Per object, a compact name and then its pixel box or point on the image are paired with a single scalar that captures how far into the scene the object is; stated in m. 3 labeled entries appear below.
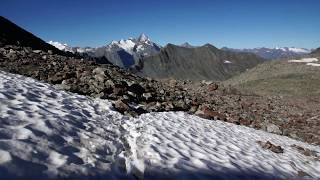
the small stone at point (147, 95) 12.13
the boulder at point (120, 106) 9.49
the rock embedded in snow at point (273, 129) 12.12
